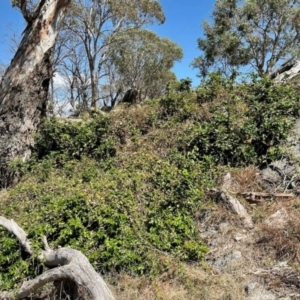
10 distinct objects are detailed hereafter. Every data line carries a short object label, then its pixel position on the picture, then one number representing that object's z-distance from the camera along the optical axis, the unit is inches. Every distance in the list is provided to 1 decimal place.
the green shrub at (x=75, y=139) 292.7
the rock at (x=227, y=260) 158.9
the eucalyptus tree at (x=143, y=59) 987.6
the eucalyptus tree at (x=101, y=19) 820.0
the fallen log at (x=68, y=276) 121.1
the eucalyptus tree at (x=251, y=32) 799.1
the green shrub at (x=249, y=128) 247.9
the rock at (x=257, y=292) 132.6
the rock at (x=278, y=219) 175.6
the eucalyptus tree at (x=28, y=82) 313.4
